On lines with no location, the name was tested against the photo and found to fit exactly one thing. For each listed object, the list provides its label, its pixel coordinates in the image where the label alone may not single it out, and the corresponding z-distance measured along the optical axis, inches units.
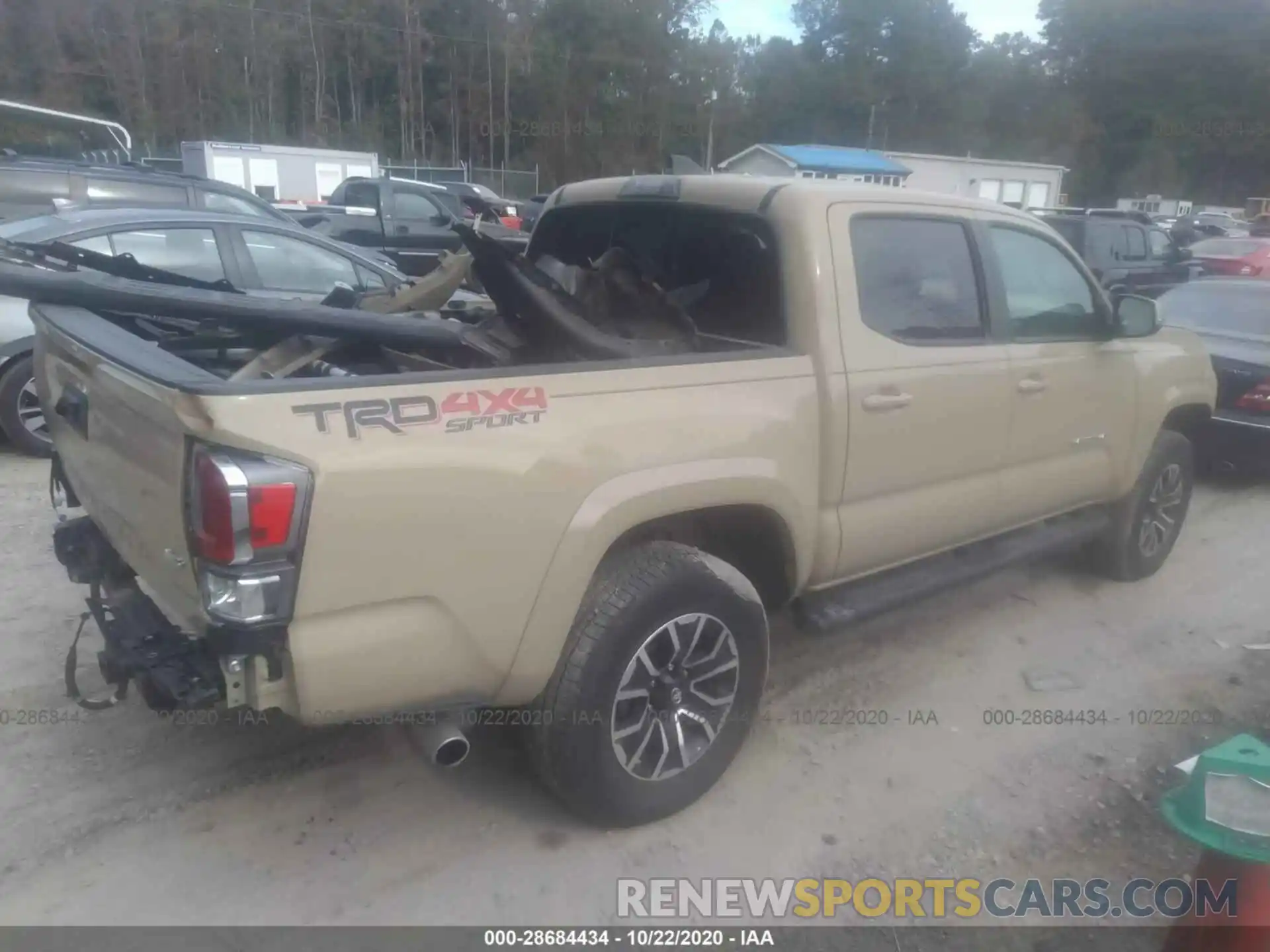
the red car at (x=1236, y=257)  681.6
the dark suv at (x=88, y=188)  331.3
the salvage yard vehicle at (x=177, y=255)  250.4
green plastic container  84.0
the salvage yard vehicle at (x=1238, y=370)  277.0
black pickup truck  542.3
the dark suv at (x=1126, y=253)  551.8
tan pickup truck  95.2
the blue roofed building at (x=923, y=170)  1269.7
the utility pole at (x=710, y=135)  1774.1
